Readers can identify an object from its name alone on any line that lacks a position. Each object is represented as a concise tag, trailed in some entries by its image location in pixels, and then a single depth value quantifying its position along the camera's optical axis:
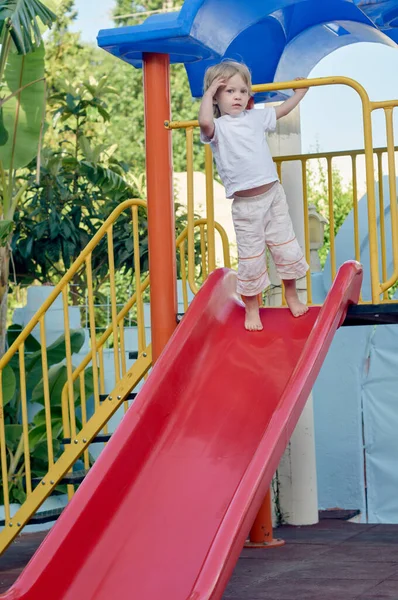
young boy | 4.66
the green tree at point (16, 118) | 7.40
